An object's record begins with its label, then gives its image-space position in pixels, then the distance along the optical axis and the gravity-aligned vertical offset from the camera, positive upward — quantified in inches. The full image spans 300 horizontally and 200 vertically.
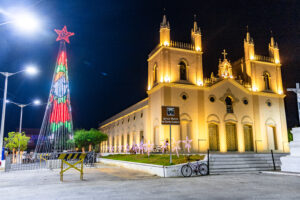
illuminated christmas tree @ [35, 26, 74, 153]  967.0 +128.8
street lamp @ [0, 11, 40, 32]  492.4 +230.4
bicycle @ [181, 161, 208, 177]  588.4 -67.9
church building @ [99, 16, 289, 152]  1085.2 +178.2
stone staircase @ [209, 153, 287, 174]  656.4 -64.7
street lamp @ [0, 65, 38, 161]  792.3 +214.0
